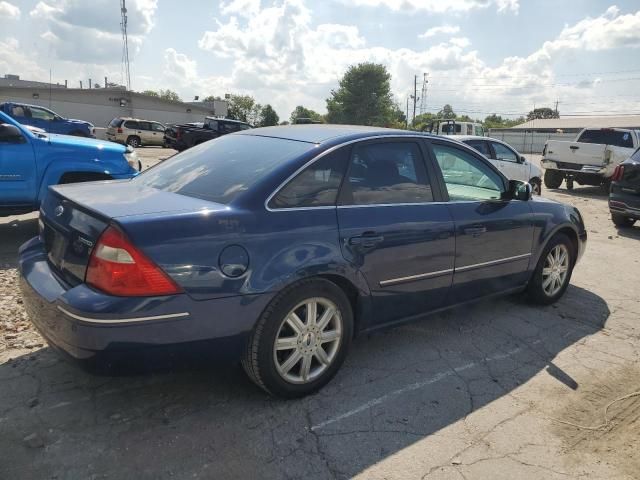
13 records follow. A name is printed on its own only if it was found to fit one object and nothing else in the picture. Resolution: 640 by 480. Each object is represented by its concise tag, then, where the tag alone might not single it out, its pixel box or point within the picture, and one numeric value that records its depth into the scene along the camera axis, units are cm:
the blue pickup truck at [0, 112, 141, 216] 608
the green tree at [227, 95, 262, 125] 8075
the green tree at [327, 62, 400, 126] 7644
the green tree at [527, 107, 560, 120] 11026
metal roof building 6051
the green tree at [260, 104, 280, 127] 7362
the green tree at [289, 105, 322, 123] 8875
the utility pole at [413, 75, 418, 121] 7846
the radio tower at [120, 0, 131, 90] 4331
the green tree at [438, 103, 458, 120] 10278
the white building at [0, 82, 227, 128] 3884
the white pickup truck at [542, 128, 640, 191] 1394
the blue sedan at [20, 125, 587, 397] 253
